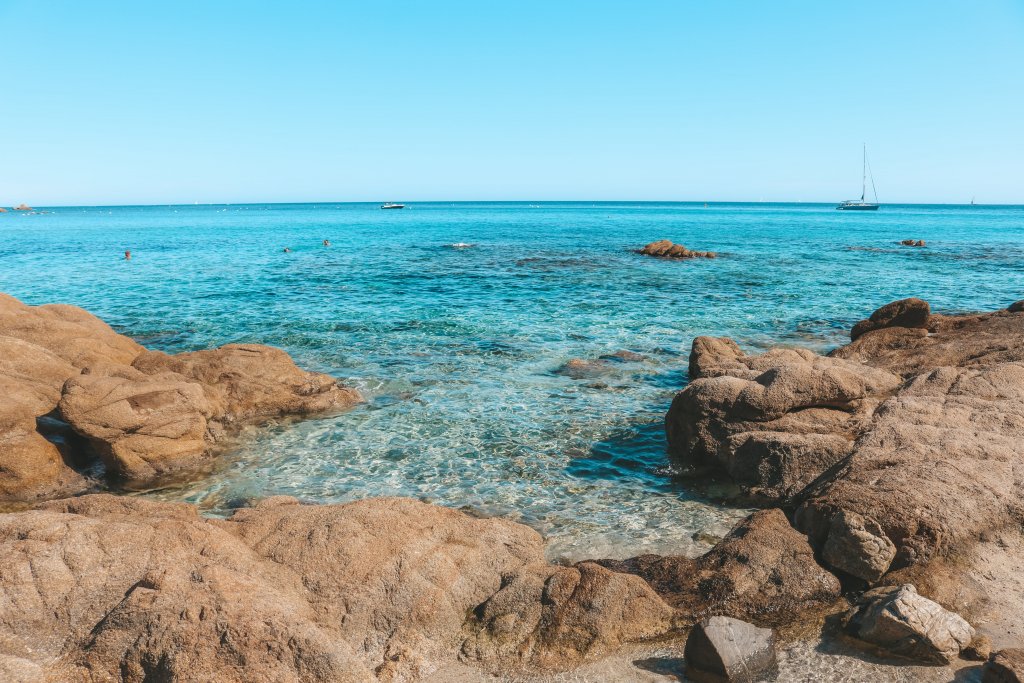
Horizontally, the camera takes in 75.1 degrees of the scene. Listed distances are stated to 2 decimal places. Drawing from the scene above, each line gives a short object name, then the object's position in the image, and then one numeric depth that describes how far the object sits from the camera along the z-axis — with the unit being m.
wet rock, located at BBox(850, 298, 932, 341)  16.59
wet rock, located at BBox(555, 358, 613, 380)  16.67
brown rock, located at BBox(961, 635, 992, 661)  5.97
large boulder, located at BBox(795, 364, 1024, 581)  7.28
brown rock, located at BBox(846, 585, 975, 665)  5.92
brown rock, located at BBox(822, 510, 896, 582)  7.11
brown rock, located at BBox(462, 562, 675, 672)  6.22
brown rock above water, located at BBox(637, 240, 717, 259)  48.59
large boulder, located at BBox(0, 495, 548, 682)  5.55
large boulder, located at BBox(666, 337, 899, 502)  9.57
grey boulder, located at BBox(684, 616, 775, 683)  5.70
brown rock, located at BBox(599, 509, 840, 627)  6.79
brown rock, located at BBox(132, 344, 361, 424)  13.85
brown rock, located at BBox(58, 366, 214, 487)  10.76
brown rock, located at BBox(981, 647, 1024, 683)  5.27
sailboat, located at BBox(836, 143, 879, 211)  158.62
